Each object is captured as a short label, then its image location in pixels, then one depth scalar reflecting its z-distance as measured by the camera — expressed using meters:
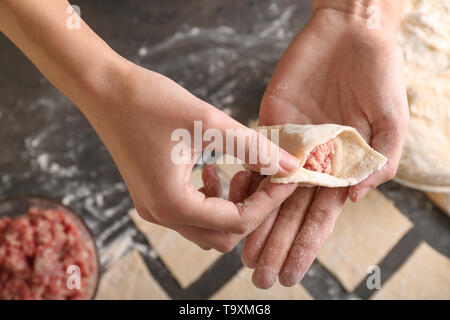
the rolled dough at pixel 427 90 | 0.41
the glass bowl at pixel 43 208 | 0.42
